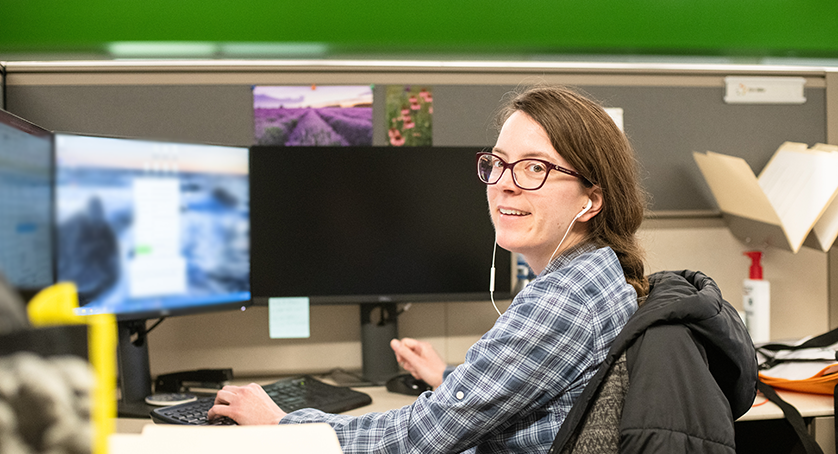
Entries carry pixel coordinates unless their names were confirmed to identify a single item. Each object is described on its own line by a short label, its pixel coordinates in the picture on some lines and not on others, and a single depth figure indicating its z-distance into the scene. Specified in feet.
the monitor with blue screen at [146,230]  3.94
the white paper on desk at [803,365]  4.39
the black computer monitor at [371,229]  4.83
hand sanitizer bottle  5.34
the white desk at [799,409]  3.93
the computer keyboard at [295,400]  3.65
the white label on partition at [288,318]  4.90
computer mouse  4.54
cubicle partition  5.01
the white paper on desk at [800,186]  4.88
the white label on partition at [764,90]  5.61
